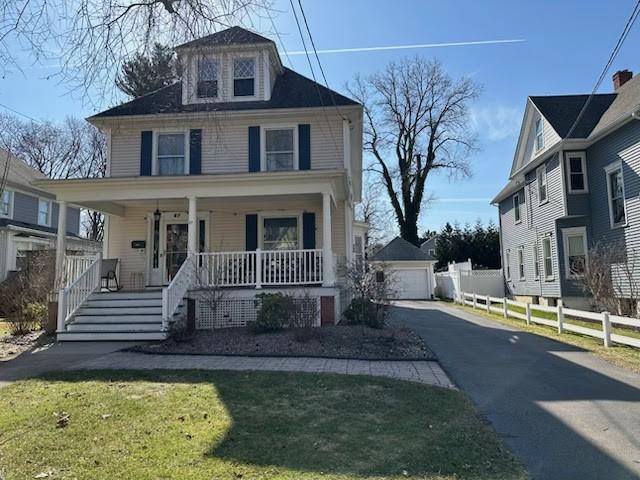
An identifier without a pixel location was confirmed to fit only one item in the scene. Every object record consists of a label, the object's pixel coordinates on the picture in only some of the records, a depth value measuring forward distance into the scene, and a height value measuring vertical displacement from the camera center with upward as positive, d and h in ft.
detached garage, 97.55 +0.59
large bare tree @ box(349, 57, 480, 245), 125.90 +39.52
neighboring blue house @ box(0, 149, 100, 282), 71.20 +11.04
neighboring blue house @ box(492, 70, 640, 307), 50.52 +11.77
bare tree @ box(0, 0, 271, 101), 19.39 +11.29
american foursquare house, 39.42 +7.99
